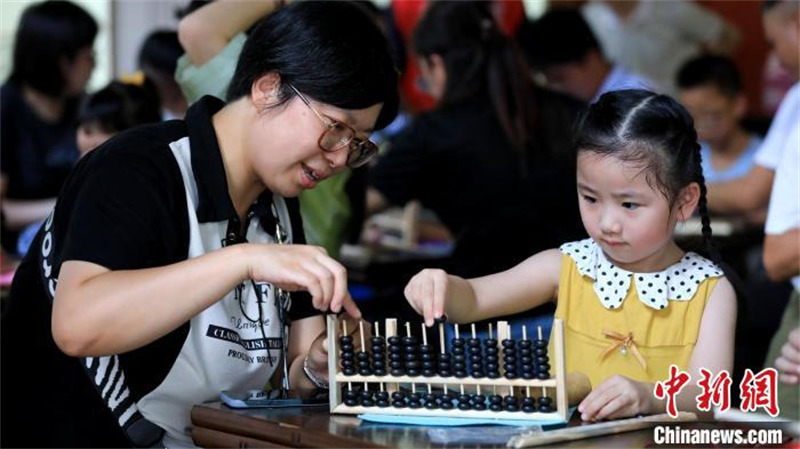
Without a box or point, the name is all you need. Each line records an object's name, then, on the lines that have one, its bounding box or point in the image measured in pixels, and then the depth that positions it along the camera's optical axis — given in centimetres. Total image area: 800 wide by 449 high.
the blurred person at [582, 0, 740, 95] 641
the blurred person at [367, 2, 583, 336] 402
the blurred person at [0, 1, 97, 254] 500
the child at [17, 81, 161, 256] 392
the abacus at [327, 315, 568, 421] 200
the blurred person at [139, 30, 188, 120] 477
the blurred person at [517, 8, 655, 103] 558
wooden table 188
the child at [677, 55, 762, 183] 531
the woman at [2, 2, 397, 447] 198
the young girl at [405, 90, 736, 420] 229
